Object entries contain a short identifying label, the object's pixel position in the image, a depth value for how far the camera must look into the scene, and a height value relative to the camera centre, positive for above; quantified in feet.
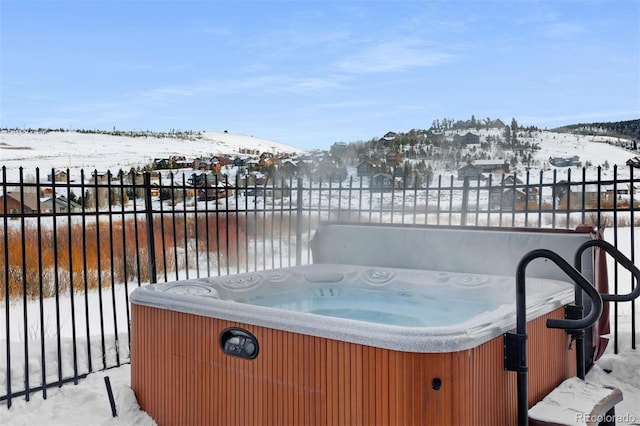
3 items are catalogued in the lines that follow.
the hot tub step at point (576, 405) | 7.80 -3.59
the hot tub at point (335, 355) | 6.49 -2.62
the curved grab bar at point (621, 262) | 8.52 -1.42
